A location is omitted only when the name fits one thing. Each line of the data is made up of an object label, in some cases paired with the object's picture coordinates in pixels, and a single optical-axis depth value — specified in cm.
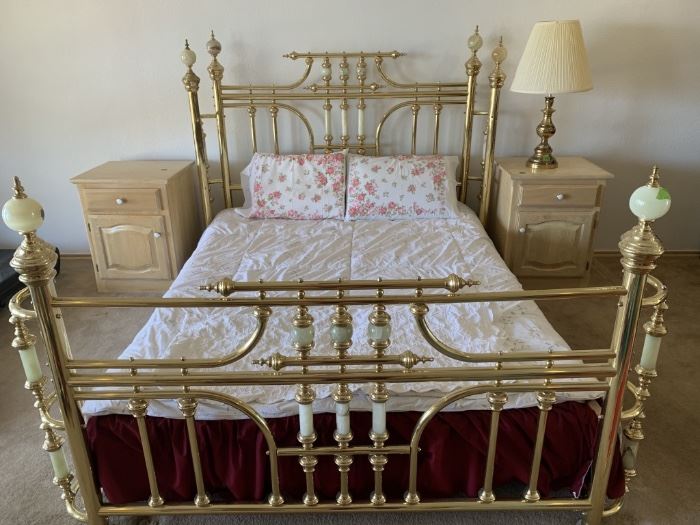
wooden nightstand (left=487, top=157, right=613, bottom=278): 273
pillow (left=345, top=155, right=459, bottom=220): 276
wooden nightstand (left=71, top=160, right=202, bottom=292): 280
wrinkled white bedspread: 148
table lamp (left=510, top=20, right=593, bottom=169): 255
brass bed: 121
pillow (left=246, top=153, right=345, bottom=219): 278
